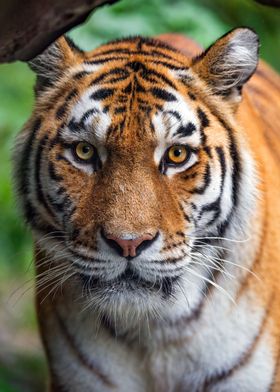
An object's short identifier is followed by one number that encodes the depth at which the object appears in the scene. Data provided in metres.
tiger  6.43
